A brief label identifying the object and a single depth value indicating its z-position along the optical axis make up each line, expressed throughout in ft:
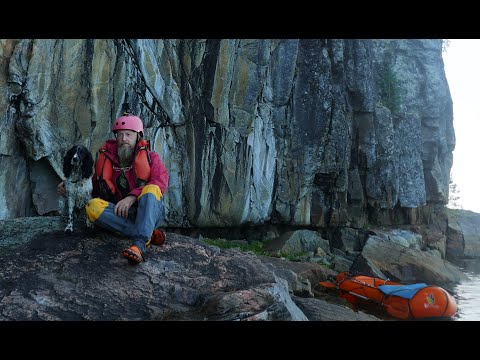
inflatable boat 34.63
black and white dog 16.79
